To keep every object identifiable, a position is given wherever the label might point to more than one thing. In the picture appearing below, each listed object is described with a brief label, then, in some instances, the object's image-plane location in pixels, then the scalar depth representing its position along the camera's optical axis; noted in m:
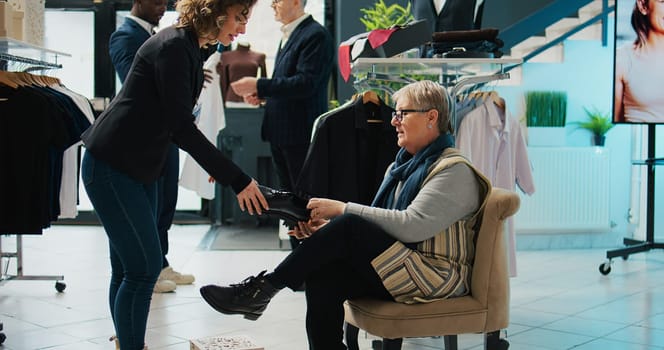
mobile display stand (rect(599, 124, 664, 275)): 5.52
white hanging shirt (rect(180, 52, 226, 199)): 5.51
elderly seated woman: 2.48
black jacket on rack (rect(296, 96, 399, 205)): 3.55
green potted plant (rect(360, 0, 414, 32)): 5.58
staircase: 6.47
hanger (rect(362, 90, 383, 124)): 3.53
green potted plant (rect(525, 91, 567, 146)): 6.56
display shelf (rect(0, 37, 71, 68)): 3.96
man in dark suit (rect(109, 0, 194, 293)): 4.07
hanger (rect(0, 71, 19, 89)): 3.96
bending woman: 2.40
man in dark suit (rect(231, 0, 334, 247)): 4.32
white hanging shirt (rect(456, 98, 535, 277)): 3.63
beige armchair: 2.43
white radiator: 6.48
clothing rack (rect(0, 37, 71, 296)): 4.19
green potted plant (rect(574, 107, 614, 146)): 6.54
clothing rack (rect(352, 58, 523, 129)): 3.31
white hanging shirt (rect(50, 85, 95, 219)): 4.30
